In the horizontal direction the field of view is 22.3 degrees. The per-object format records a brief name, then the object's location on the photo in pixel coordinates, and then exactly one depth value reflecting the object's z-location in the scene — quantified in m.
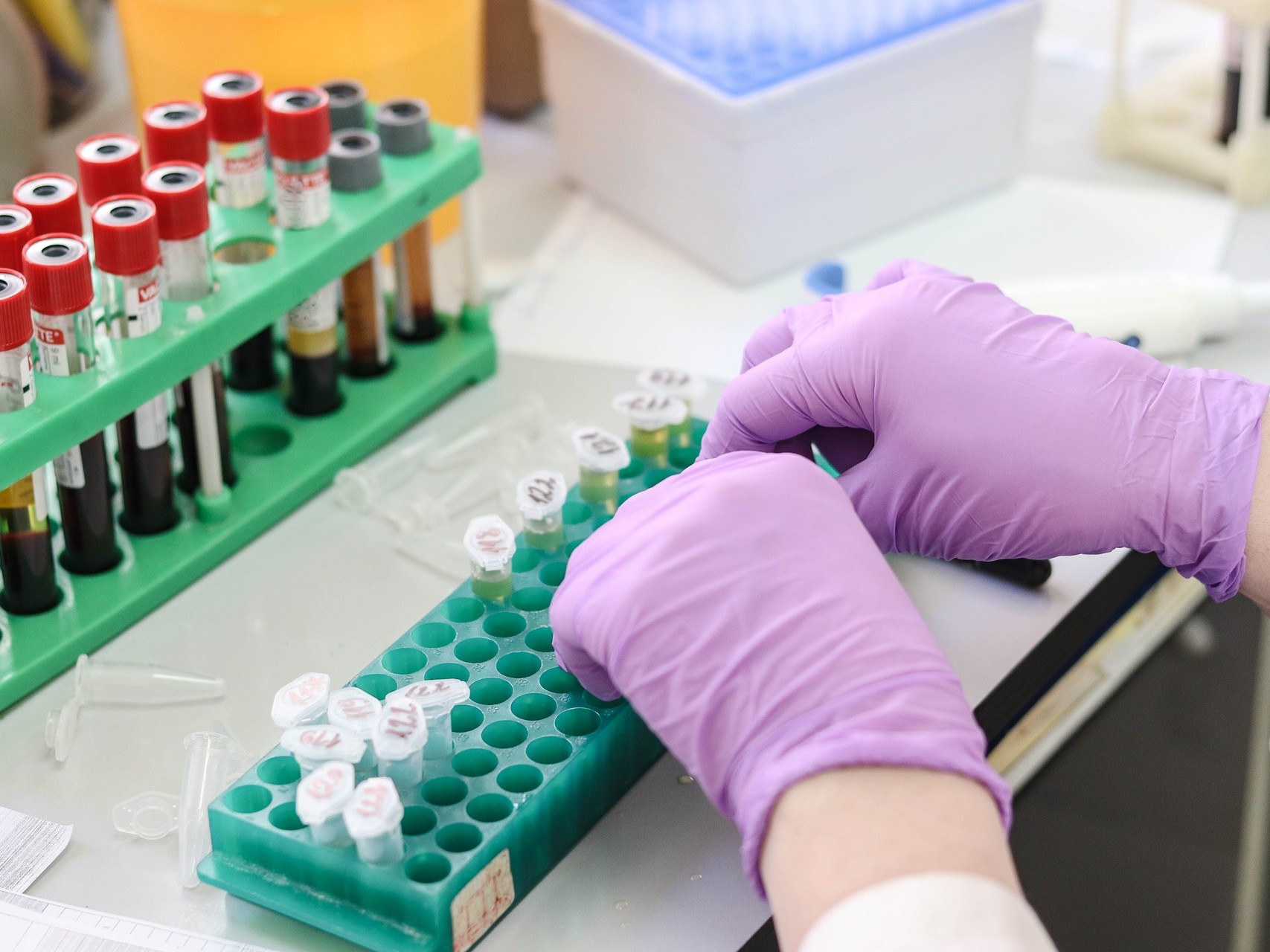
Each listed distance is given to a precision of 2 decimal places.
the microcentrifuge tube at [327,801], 0.79
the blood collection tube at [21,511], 0.84
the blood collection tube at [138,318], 0.87
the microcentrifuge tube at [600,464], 0.89
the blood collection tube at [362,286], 0.95
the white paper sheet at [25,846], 0.82
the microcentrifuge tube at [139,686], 0.87
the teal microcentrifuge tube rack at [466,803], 0.80
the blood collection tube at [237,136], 0.93
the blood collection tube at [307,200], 0.92
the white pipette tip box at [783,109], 1.03
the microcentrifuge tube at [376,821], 0.79
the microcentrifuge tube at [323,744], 0.81
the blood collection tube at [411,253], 0.97
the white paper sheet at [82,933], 0.80
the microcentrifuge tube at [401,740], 0.80
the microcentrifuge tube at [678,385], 0.93
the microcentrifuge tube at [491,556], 0.86
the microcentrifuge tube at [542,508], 0.88
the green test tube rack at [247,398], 0.87
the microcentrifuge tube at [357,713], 0.81
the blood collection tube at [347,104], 0.96
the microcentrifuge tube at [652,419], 0.91
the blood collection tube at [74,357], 0.85
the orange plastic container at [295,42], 0.98
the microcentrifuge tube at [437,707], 0.82
